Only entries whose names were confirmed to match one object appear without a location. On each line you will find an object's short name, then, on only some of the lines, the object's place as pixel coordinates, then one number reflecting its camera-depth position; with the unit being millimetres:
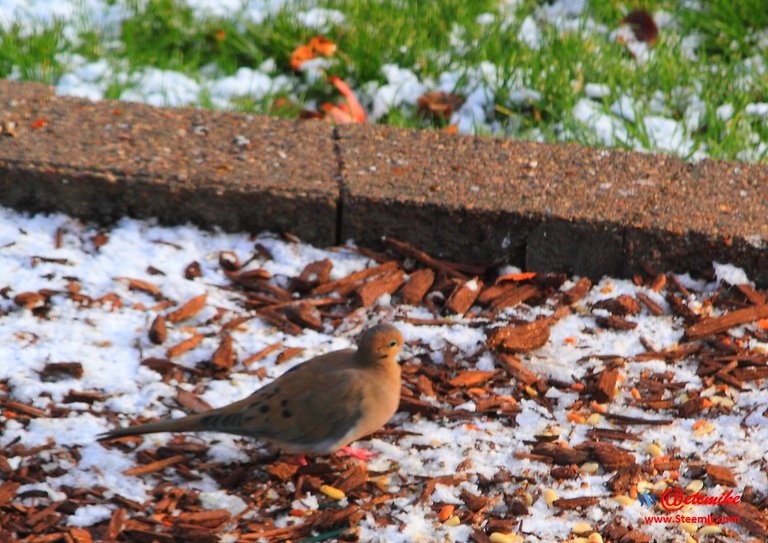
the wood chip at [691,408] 6969
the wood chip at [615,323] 7719
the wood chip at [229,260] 8047
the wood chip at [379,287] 7816
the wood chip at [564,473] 6391
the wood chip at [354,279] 7900
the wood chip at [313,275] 7934
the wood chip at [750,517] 6055
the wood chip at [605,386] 7062
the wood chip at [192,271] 7906
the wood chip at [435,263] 8203
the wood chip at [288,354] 7195
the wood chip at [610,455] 6480
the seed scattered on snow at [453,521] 6004
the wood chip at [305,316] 7590
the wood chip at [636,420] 6855
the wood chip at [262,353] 7160
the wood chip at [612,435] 6707
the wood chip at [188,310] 7461
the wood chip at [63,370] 6828
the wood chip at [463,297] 7855
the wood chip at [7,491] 5859
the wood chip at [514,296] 7910
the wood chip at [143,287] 7678
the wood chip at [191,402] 6672
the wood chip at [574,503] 6160
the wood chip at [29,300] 7363
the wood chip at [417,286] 7914
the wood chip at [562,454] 6504
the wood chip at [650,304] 7902
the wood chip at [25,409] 6504
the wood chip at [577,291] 7977
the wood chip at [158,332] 7223
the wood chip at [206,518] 5852
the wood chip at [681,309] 7832
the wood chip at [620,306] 7859
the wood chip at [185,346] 7148
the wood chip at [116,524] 5691
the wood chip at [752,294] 7973
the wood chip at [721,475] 6355
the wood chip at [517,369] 7219
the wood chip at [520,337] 7398
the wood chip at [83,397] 6660
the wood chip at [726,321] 7664
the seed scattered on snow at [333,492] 6199
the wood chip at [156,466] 6156
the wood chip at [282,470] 6336
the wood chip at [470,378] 7125
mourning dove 6184
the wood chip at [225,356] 7070
